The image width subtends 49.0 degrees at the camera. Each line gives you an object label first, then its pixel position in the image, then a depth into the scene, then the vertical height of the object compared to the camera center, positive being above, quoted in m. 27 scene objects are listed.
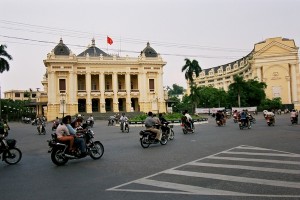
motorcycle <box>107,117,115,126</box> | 40.86 -0.64
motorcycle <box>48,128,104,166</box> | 10.74 -1.17
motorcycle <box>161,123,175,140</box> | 16.56 -0.76
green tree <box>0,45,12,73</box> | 47.16 +8.40
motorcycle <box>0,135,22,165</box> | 11.64 -1.19
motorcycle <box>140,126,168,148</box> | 14.91 -1.05
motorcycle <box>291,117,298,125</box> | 27.32 -0.71
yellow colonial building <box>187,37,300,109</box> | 84.56 +11.62
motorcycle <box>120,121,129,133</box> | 26.41 -0.84
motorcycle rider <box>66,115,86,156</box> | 11.17 -0.79
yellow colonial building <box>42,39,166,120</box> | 62.47 +6.77
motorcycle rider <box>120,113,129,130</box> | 26.52 -0.44
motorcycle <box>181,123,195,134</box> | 22.33 -0.98
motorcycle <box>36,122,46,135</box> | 28.09 -0.97
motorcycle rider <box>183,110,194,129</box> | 22.46 -0.48
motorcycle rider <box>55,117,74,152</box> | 10.90 -0.59
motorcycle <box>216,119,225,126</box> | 29.55 -0.78
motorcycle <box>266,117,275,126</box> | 26.55 -0.64
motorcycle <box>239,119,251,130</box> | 24.36 -0.84
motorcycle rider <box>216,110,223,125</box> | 29.55 -0.38
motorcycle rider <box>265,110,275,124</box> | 26.55 -0.39
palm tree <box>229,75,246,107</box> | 66.88 +5.77
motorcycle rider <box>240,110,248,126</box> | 24.41 -0.46
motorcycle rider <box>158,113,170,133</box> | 16.62 -0.55
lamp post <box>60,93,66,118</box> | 62.38 +4.02
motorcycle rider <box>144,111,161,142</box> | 15.20 -0.51
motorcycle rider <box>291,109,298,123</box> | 27.32 -0.37
